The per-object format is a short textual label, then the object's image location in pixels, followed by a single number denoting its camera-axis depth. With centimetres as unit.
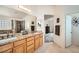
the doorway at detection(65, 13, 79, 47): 247
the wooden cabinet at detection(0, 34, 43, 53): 124
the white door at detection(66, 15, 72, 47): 244
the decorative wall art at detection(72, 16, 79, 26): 264
